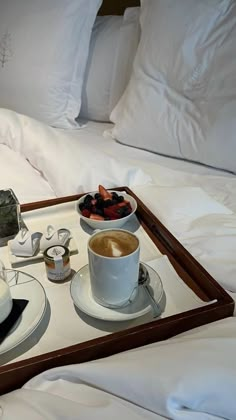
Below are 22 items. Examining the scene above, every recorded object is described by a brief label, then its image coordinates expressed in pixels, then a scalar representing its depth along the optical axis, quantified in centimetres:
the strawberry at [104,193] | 93
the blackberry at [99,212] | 88
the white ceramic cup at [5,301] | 61
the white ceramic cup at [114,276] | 62
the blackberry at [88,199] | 92
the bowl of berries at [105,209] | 87
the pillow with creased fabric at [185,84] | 123
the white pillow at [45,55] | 157
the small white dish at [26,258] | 78
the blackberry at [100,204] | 90
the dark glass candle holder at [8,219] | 86
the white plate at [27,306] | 60
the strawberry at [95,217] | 87
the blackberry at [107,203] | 90
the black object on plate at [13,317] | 61
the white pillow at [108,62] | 162
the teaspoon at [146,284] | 66
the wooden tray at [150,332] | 54
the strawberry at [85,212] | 88
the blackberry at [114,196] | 93
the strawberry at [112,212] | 88
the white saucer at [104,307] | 65
